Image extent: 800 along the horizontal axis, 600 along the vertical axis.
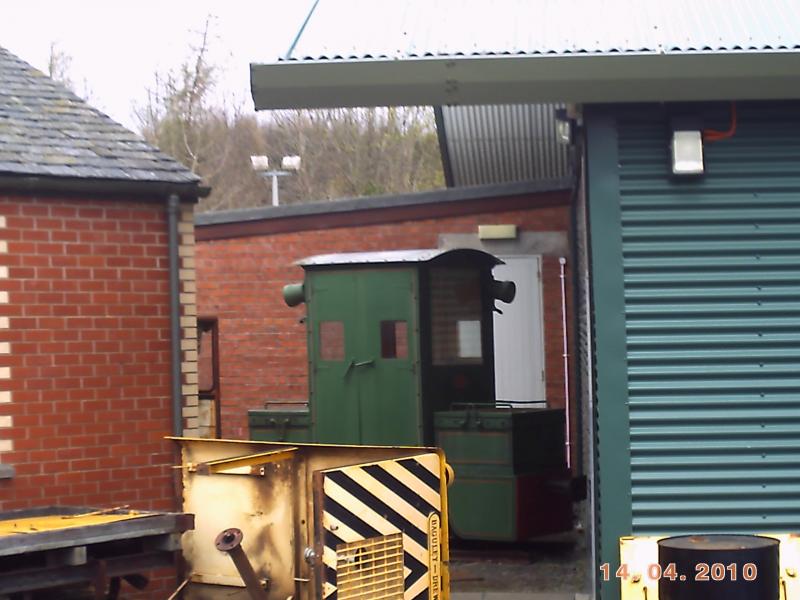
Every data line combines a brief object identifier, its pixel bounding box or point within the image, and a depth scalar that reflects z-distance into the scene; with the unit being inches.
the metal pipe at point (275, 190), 1000.7
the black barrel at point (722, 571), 217.3
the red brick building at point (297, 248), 525.3
